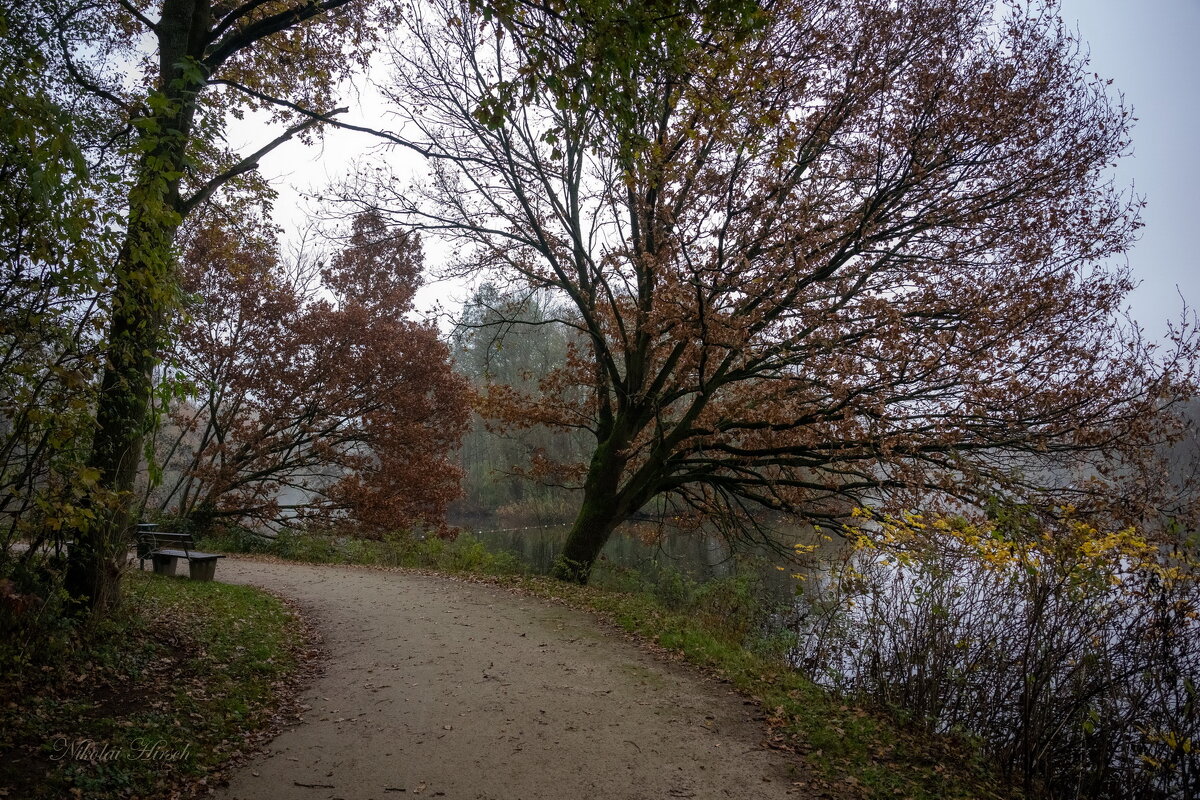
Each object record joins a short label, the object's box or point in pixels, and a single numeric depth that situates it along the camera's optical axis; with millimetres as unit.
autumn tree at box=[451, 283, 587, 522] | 27156
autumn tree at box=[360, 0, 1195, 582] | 8070
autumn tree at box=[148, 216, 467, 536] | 15703
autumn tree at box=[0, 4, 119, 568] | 2996
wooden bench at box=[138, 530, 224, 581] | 9482
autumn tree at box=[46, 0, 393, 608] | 4016
